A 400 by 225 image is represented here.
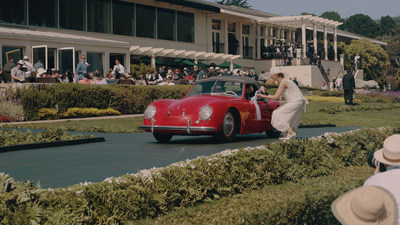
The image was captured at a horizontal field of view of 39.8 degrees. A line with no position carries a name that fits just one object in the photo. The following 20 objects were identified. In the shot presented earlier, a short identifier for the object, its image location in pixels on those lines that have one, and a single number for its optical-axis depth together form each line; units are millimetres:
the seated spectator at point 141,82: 28978
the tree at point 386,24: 140200
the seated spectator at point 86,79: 24308
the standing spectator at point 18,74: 21344
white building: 28750
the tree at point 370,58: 71438
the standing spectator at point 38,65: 25081
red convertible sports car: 12289
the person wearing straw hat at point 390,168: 3986
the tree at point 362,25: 142000
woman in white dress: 12031
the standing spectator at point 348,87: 28375
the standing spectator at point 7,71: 22548
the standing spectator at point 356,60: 58969
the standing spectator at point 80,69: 25266
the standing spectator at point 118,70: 27156
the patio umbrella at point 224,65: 44406
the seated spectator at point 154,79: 29578
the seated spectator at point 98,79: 24062
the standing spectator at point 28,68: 23266
